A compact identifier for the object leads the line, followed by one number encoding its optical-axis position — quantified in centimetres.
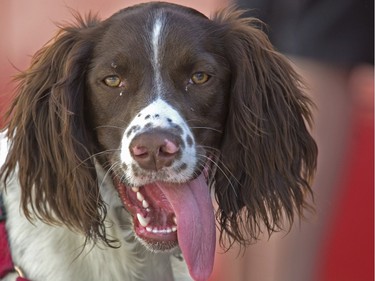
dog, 581
